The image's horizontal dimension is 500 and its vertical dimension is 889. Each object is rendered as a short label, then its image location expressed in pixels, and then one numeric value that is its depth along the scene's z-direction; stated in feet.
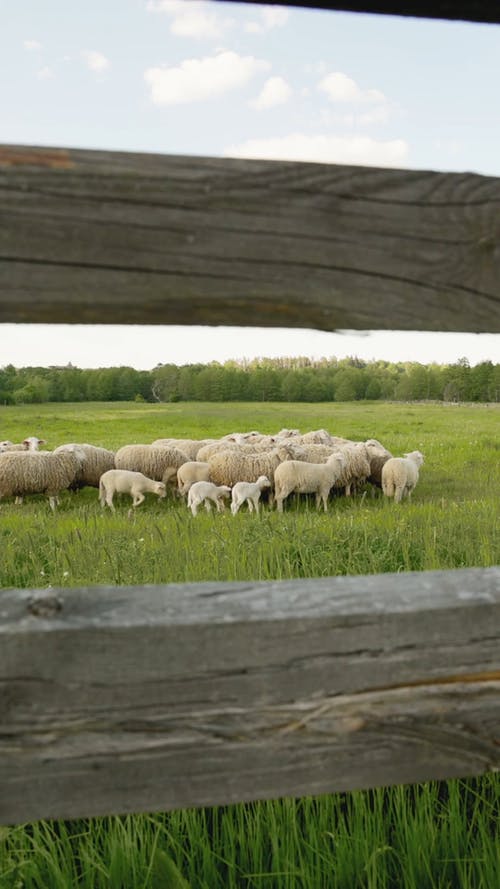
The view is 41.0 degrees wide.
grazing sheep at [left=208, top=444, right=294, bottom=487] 38.37
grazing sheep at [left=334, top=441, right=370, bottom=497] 39.58
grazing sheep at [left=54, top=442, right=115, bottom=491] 42.88
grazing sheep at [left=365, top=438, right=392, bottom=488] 42.16
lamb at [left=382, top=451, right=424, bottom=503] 36.50
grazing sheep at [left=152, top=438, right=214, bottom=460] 46.52
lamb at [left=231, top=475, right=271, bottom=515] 32.78
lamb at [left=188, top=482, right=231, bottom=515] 33.47
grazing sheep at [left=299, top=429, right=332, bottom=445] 49.34
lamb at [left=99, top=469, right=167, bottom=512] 36.63
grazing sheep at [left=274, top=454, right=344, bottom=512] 35.27
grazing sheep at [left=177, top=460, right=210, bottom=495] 38.22
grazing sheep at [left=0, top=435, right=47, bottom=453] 47.62
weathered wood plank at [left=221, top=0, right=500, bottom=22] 3.45
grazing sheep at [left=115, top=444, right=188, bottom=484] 42.50
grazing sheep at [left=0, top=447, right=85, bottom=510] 39.42
